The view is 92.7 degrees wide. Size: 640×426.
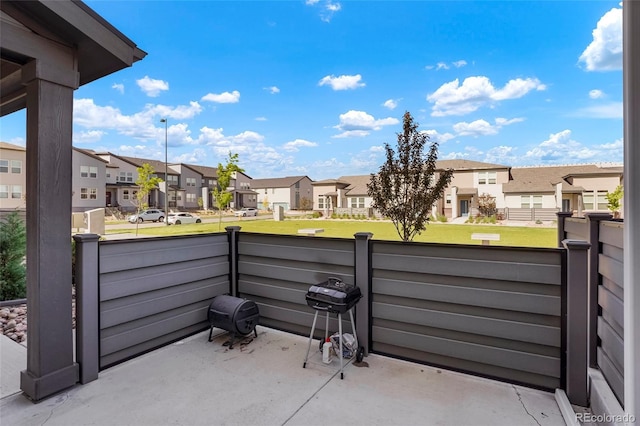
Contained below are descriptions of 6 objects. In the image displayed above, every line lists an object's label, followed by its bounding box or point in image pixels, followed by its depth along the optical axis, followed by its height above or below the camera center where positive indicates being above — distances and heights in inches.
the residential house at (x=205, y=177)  1219.9 +152.2
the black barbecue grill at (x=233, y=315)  117.5 -40.2
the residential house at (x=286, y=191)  947.3 +83.0
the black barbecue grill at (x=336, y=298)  98.8 -28.6
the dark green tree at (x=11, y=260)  173.0 -26.1
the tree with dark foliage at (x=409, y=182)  244.8 +24.9
